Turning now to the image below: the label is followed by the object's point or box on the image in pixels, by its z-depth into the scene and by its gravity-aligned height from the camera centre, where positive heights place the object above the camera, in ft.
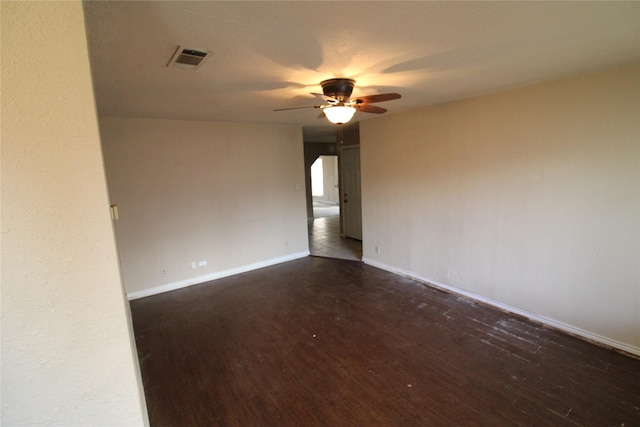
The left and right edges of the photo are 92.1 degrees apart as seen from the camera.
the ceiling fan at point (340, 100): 8.04 +1.87
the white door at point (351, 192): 21.15 -1.44
